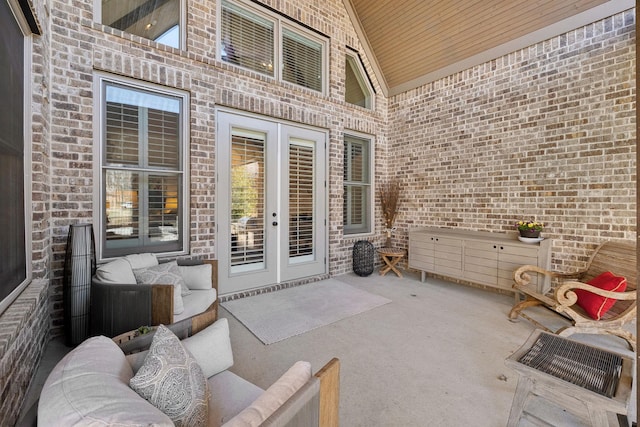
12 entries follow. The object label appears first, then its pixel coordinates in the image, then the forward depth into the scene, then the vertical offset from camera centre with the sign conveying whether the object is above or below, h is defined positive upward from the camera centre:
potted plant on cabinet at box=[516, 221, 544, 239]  3.67 -0.24
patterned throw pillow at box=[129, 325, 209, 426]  0.94 -0.60
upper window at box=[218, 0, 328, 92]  3.92 +2.51
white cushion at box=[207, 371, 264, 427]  1.23 -0.88
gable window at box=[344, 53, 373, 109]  5.40 +2.44
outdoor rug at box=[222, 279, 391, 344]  3.00 -1.22
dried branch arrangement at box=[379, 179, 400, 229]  5.51 +0.19
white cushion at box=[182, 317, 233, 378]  1.44 -0.72
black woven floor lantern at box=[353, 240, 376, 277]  5.02 -0.84
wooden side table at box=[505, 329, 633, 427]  1.40 -0.89
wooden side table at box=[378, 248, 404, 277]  4.98 -0.87
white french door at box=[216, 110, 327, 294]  3.83 +0.13
